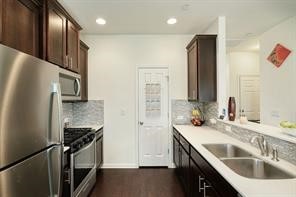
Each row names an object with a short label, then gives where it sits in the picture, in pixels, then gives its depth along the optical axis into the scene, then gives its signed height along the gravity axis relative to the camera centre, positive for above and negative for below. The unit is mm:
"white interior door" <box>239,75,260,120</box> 4133 +84
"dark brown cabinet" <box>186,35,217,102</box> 2474 +540
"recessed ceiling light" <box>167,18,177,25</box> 2471 +1381
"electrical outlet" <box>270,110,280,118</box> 2677 -281
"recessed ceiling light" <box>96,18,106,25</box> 2498 +1398
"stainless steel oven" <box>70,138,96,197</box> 1678 -946
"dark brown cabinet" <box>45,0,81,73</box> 1513 +763
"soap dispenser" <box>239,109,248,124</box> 1932 -287
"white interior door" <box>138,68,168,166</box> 3055 -338
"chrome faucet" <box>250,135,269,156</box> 1365 -445
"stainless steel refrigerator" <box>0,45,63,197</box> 768 -174
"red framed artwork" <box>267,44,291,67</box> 2563 +818
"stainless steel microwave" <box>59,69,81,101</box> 1766 +198
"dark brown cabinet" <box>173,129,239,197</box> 1072 -778
